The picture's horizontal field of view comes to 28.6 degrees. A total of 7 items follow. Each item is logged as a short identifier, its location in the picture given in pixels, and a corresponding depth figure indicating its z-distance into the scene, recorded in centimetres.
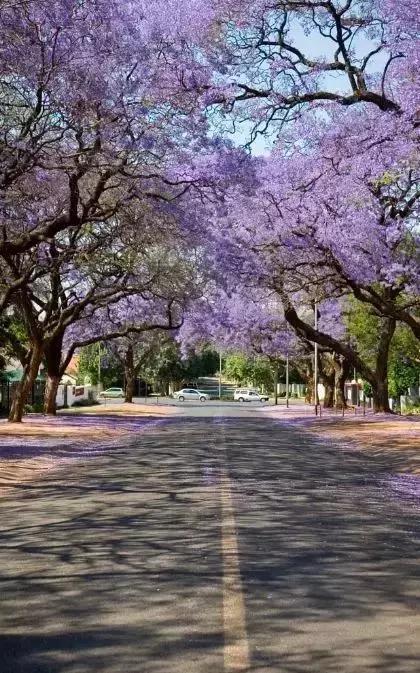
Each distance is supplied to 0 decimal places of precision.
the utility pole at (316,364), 4746
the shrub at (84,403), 6397
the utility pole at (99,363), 7424
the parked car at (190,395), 9162
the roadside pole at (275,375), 8009
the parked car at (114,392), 8919
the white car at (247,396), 9273
